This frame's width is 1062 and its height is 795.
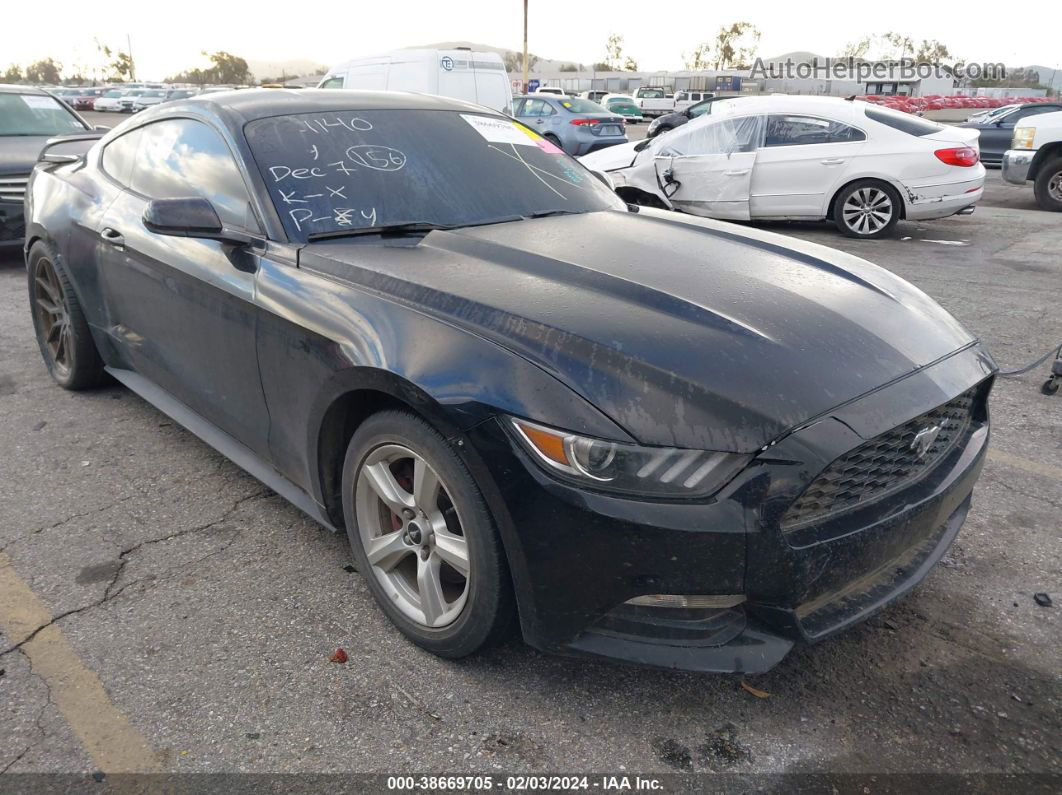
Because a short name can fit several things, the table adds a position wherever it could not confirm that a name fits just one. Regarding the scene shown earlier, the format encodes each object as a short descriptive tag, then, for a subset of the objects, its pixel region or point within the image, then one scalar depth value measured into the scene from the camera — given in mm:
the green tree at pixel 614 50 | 108188
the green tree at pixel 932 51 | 94500
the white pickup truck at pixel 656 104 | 44656
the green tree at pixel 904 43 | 96188
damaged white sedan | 9078
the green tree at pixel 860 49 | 96562
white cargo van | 15492
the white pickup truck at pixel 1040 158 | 11180
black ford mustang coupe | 1977
